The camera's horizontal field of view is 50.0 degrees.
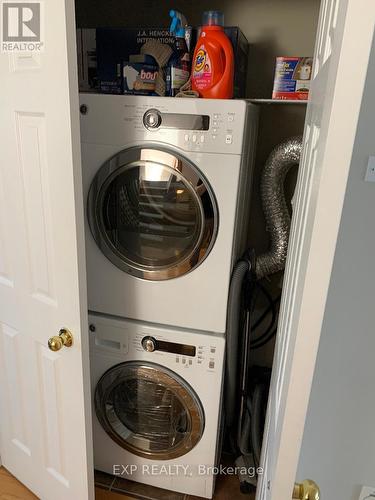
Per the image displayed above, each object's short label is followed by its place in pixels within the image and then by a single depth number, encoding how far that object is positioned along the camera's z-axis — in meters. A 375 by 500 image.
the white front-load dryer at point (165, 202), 1.29
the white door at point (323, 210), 0.39
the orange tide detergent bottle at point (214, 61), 1.32
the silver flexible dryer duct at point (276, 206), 1.58
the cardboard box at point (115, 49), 1.45
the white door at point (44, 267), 1.03
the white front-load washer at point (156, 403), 1.53
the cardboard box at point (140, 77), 1.40
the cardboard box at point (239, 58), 1.38
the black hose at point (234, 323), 1.49
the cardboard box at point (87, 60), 1.56
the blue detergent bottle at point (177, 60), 1.39
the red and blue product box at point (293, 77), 1.43
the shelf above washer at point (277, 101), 1.42
